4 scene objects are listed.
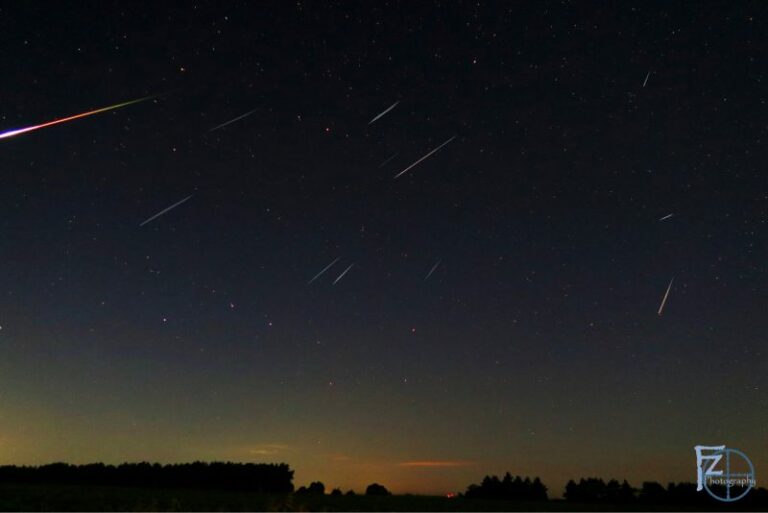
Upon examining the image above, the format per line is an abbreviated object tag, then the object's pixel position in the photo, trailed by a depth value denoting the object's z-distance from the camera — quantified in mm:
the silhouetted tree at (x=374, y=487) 56281
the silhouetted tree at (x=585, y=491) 51000
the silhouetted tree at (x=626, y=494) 50406
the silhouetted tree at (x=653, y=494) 50750
